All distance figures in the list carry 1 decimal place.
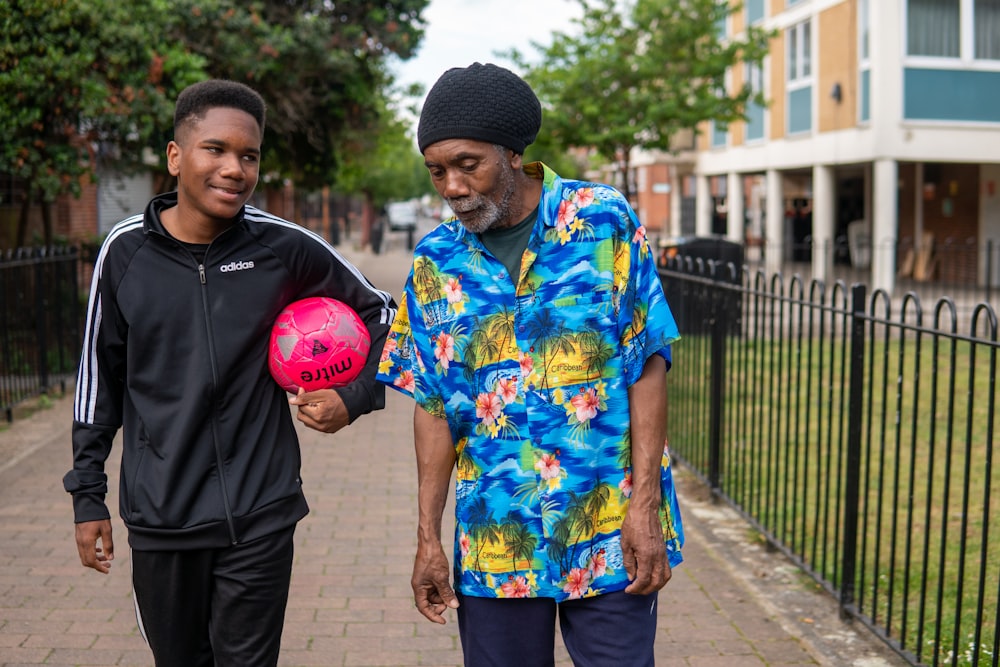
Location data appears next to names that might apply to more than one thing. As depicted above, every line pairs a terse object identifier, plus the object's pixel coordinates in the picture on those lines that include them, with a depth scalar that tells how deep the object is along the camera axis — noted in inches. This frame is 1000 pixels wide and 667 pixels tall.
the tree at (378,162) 754.8
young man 111.1
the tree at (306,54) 586.9
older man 101.0
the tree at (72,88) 415.8
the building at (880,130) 827.4
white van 2452.0
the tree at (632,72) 811.4
